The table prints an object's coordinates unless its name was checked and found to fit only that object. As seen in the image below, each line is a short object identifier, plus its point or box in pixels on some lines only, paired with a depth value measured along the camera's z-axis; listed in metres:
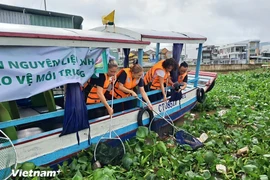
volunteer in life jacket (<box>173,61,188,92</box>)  4.34
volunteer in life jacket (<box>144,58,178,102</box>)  3.66
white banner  1.97
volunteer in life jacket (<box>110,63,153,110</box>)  3.13
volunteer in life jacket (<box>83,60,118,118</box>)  2.72
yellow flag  3.21
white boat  2.03
